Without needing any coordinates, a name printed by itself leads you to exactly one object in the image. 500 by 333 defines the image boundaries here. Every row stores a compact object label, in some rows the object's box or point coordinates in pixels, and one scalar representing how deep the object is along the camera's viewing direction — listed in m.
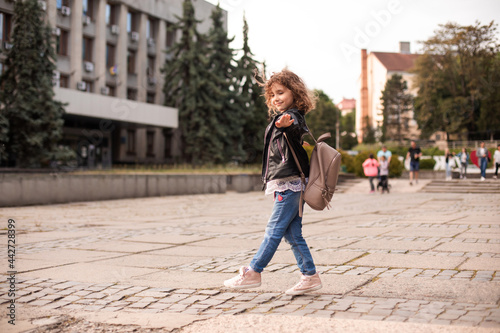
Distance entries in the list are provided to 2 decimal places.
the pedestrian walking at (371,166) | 20.44
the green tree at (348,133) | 87.88
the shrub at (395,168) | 30.11
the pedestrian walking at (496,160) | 23.97
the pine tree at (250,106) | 41.10
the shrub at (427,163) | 35.06
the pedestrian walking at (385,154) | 20.02
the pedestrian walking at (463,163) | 26.03
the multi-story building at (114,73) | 33.34
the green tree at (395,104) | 71.19
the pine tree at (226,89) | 38.81
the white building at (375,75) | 85.19
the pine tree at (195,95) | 37.22
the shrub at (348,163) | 32.06
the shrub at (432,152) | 49.97
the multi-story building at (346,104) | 160.32
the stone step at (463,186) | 21.52
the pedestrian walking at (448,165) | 26.34
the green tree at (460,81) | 55.84
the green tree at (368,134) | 77.06
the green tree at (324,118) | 67.29
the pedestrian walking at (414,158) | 22.44
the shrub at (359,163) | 30.45
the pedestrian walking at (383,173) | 20.17
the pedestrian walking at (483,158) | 23.73
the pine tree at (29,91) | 23.95
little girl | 4.19
